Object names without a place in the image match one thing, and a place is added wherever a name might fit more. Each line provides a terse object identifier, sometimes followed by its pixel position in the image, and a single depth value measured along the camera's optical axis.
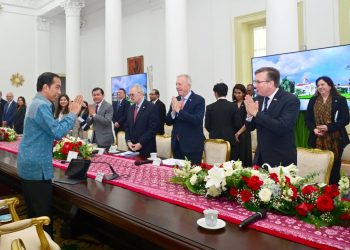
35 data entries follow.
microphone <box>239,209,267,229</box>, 1.68
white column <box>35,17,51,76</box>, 14.07
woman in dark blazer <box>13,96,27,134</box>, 9.34
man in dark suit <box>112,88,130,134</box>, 6.87
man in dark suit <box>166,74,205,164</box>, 4.03
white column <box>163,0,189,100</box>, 7.62
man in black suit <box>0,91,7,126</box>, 10.75
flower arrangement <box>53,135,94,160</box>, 3.71
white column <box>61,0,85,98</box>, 12.11
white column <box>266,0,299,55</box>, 5.29
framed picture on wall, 11.70
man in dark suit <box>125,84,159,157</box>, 4.27
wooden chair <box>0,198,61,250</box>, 1.96
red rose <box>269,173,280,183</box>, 1.92
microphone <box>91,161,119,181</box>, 2.74
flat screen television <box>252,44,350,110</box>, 4.94
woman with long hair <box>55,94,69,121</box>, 5.64
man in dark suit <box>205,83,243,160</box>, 4.85
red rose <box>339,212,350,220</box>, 1.67
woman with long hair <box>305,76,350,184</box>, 4.39
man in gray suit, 4.93
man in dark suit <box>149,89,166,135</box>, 7.02
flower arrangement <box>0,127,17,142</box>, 5.80
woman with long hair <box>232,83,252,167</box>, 5.49
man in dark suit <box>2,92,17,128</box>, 10.36
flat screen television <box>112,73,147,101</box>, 8.05
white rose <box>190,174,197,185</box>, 2.25
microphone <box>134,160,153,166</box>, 3.28
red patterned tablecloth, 1.54
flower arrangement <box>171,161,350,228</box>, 1.71
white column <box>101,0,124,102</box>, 9.38
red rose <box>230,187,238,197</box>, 2.01
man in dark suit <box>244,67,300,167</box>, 2.81
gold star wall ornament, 13.41
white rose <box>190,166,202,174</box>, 2.32
